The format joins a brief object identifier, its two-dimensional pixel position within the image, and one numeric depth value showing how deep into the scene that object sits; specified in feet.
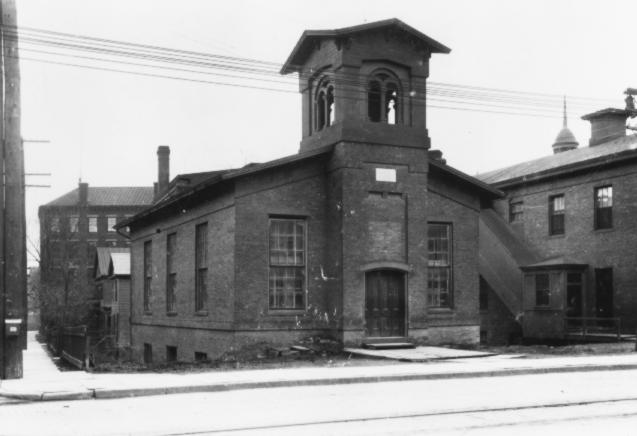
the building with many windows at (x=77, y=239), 192.24
